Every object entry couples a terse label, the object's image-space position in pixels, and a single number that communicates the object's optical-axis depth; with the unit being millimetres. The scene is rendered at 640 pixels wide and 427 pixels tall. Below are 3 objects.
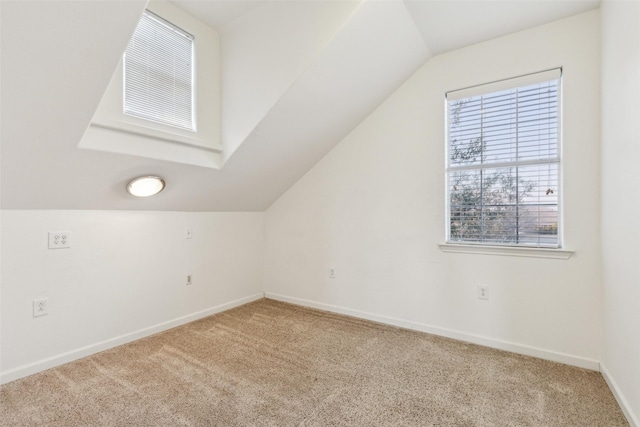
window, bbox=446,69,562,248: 2496
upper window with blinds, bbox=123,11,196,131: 2396
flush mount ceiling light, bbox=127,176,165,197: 2484
